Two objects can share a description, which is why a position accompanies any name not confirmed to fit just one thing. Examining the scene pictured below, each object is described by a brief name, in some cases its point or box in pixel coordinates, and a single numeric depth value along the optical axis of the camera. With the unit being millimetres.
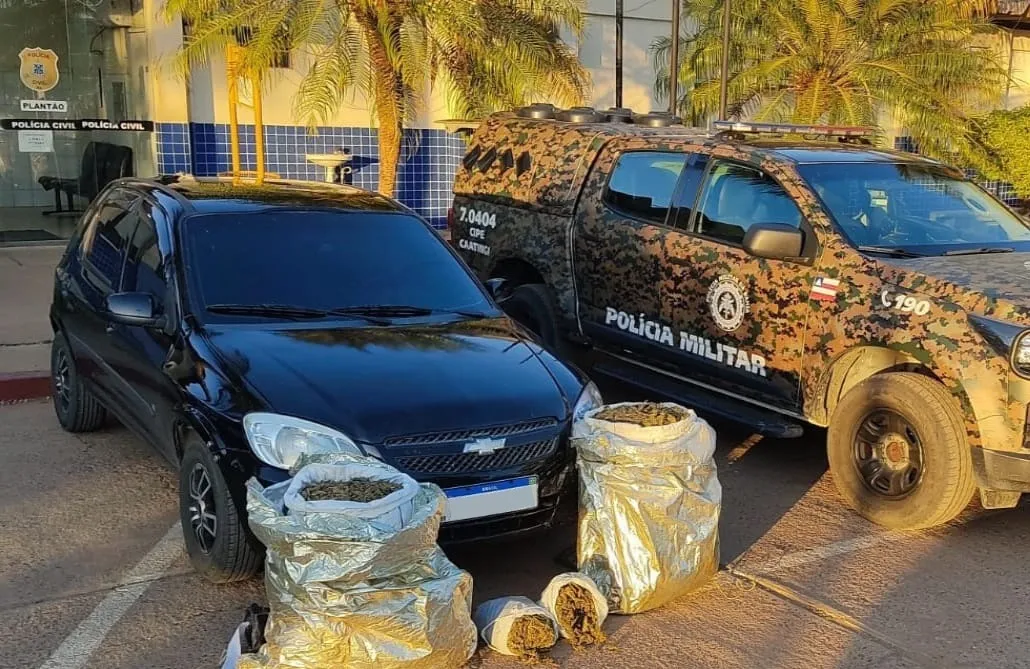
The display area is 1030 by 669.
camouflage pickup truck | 4957
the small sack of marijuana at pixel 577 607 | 3904
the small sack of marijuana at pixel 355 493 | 3279
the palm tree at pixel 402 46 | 11250
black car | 4031
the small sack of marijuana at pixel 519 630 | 3758
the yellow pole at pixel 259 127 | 13612
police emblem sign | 13719
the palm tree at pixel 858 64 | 13242
